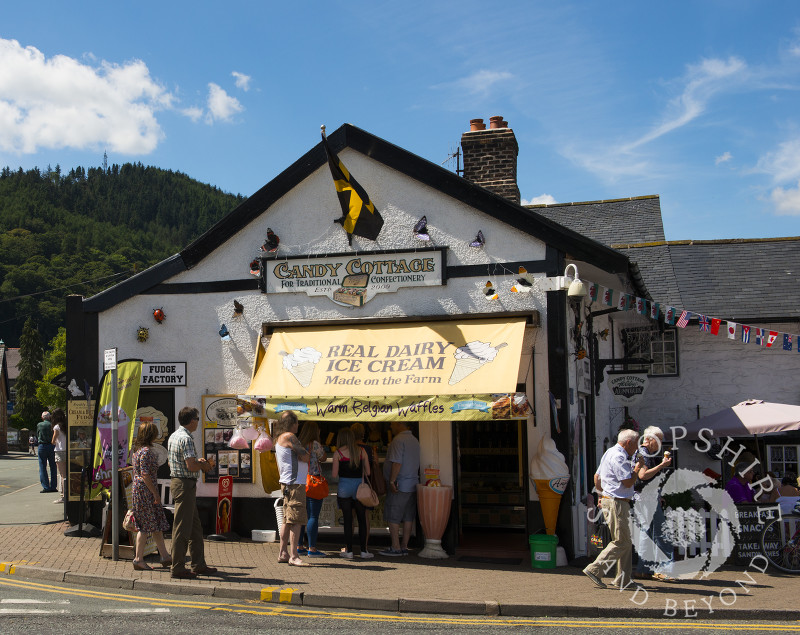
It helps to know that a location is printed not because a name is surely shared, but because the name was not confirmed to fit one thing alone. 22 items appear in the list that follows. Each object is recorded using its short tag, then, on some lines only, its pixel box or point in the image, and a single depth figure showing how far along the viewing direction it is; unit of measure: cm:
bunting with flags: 1094
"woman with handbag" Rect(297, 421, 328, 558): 1002
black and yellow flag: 1098
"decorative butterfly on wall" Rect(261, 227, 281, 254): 1183
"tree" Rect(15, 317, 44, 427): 5906
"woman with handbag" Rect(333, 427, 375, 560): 1023
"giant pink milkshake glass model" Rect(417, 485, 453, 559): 1044
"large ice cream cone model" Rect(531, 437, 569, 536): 998
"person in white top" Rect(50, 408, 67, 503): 1501
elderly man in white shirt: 848
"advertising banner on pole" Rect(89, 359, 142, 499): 1033
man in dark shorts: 1049
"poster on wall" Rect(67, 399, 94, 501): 1225
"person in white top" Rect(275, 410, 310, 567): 948
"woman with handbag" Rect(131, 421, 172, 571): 905
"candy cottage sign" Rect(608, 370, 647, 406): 1188
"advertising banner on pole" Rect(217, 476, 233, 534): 1156
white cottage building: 1054
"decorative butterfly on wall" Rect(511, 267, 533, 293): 1073
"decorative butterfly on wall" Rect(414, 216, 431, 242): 1120
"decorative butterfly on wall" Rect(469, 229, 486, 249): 1096
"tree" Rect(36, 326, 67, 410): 5512
